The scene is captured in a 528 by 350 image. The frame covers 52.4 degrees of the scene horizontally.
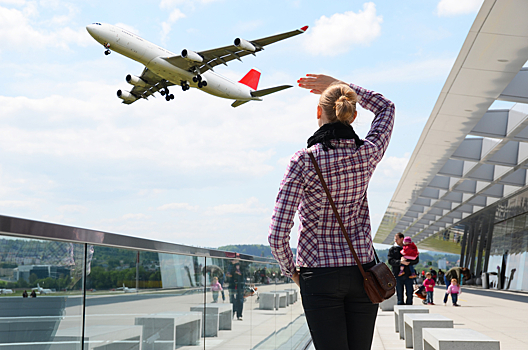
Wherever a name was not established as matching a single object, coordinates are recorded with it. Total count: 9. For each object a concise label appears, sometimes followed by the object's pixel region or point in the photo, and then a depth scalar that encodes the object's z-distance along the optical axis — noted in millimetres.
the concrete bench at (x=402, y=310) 8303
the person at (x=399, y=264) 10656
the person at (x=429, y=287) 15773
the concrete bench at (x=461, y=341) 4449
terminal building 10086
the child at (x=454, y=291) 15500
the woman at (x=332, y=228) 2074
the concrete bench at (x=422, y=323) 6285
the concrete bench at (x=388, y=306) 14639
